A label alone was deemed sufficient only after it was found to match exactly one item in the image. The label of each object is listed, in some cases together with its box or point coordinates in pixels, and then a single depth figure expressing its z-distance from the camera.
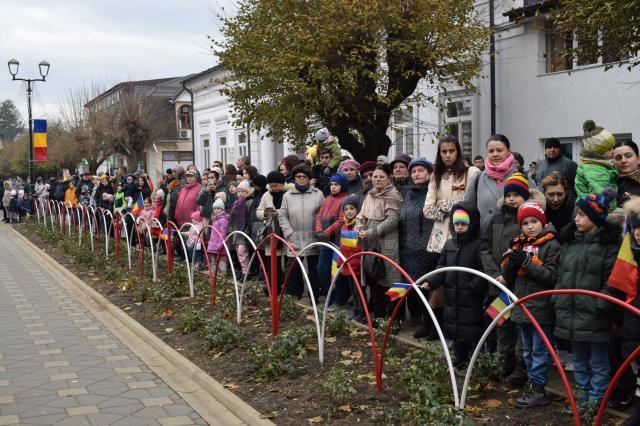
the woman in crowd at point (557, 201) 5.62
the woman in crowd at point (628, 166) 5.54
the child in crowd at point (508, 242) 5.32
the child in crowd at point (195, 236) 10.12
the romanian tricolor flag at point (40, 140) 27.91
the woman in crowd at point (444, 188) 6.49
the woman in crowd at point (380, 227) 7.26
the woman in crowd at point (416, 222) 6.93
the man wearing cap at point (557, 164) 7.61
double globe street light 27.58
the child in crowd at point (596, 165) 5.92
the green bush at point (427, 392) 4.29
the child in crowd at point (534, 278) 4.82
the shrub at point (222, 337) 6.98
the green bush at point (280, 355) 5.97
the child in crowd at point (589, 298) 4.45
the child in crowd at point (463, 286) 5.45
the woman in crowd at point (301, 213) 8.87
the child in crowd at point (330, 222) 8.43
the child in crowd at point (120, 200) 16.59
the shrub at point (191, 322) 7.90
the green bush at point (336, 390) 5.04
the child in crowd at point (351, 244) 7.51
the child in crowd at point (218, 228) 10.62
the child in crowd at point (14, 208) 28.66
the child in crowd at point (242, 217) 10.15
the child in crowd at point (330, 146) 9.96
